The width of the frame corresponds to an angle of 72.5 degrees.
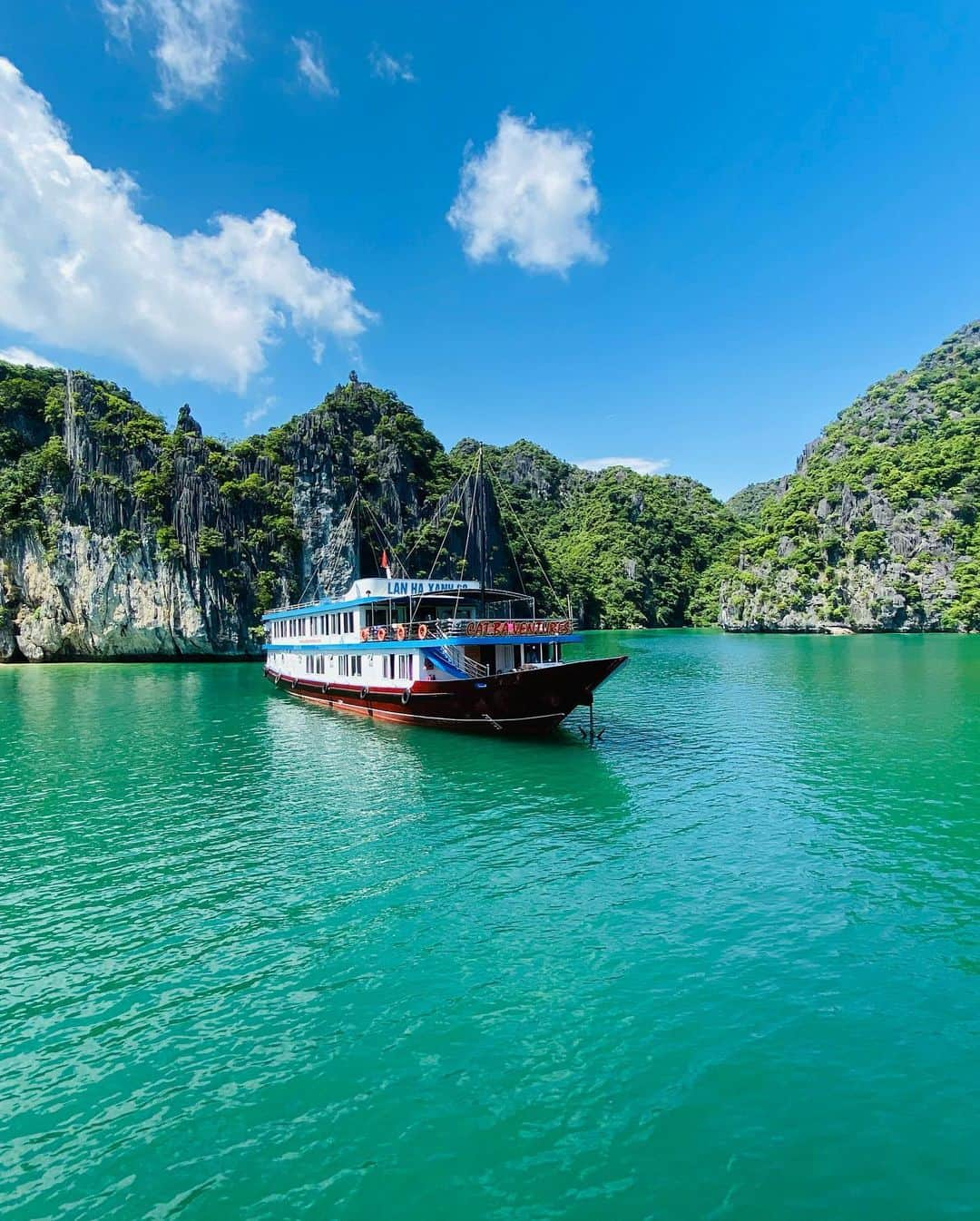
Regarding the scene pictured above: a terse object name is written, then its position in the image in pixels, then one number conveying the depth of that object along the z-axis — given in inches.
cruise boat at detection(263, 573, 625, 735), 997.8
